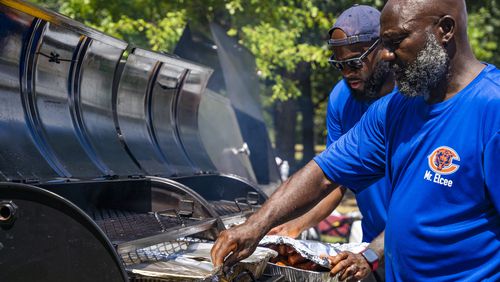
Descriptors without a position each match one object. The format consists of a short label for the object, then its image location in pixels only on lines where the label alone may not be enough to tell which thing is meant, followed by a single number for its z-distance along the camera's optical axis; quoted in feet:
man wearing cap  12.68
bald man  7.75
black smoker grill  8.19
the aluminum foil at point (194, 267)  9.21
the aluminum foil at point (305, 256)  10.63
